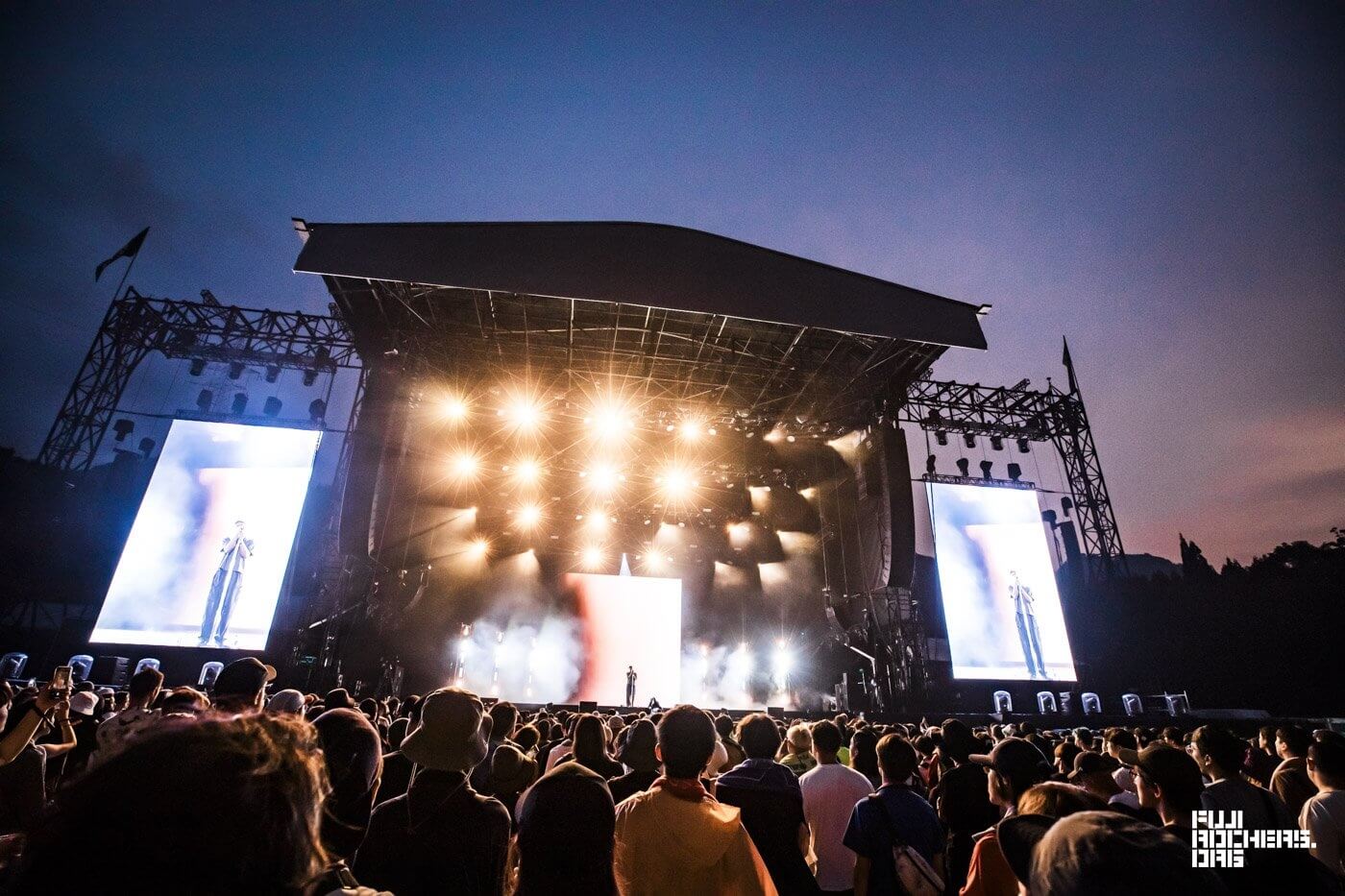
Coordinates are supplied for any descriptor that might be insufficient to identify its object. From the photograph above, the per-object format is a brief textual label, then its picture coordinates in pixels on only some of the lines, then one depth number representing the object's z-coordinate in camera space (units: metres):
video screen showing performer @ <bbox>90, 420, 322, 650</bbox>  13.11
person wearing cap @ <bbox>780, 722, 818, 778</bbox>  4.51
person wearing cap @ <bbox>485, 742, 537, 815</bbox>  3.27
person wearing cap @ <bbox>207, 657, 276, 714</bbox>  3.12
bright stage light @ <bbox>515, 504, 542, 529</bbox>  19.17
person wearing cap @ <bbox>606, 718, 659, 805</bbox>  3.23
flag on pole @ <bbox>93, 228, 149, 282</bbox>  15.21
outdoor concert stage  12.07
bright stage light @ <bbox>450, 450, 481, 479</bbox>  16.44
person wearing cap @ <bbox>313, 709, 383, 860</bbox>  2.07
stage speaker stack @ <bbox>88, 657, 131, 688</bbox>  13.40
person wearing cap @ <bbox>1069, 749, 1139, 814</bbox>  2.83
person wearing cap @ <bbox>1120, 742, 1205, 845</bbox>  2.52
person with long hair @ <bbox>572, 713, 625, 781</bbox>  3.21
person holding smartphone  3.49
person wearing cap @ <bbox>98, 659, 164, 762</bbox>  3.28
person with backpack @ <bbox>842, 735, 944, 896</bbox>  2.71
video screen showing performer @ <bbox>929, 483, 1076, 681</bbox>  15.85
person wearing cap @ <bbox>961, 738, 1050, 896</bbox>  2.76
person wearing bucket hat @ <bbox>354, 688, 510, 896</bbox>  1.96
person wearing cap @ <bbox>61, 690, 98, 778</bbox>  4.19
